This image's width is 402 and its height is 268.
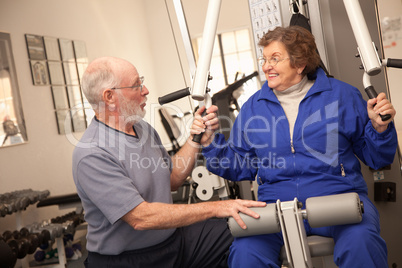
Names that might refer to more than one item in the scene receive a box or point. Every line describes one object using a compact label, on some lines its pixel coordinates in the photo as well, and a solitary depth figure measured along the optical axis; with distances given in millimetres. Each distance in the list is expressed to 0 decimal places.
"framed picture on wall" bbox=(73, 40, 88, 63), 5438
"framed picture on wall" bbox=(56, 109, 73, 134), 4871
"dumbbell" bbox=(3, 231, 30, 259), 2996
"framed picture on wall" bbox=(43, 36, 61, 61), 4784
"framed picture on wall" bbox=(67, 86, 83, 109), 5129
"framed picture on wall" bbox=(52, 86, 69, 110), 4840
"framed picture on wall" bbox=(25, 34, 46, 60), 4466
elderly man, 1559
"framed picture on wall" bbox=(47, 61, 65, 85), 4844
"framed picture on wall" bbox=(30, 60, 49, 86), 4508
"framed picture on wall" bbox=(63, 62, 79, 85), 5145
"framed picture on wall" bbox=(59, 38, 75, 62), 5097
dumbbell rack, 3287
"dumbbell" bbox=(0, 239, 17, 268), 2449
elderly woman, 1541
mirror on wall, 3984
